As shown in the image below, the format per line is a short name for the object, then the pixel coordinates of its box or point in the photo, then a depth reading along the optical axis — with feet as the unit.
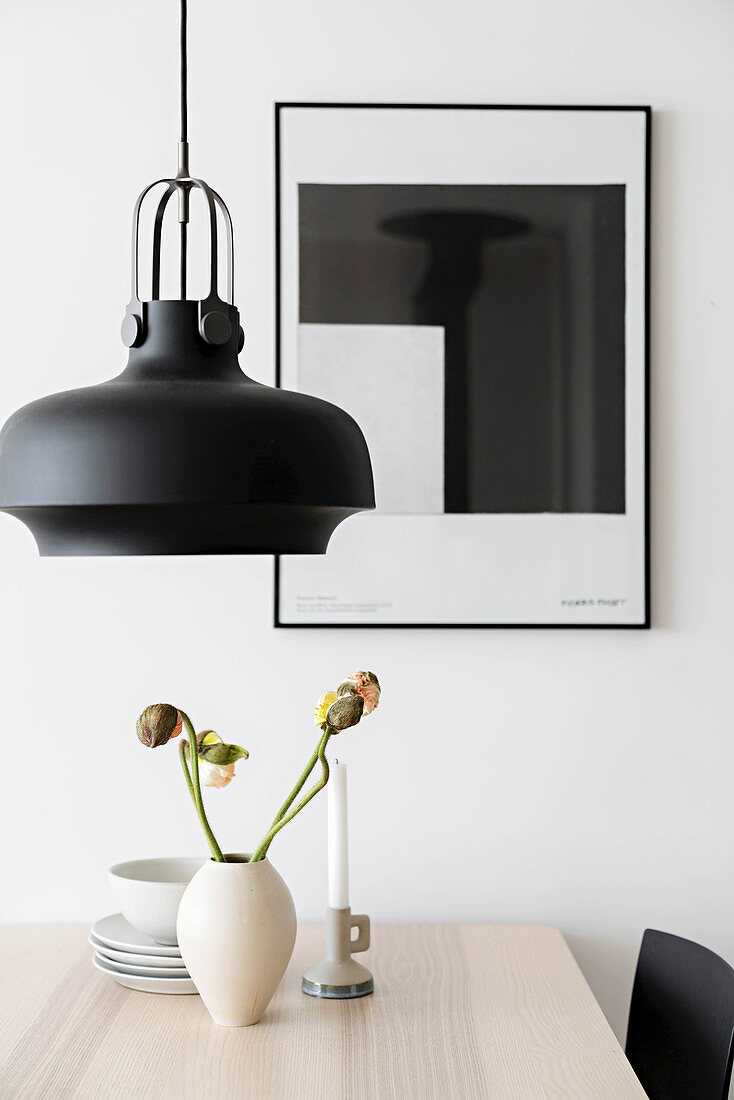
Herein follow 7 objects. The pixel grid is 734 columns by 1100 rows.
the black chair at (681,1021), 4.76
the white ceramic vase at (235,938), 4.49
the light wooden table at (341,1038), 4.11
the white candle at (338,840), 5.06
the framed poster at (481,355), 6.04
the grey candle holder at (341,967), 4.90
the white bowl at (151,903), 4.94
